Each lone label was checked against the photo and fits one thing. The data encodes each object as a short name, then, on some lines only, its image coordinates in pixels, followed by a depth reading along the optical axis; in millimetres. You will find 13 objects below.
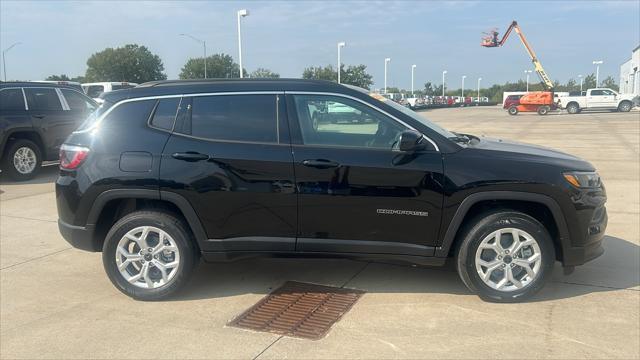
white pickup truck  39375
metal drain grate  3844
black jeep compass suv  4105
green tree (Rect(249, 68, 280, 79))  70550
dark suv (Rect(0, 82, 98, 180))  9898
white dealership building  65375
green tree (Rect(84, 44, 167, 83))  90562
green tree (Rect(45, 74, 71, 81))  87350
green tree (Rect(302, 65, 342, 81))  57562
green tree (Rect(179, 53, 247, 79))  66456
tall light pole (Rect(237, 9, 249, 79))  28853
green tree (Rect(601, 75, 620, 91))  98900
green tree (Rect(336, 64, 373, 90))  57450
